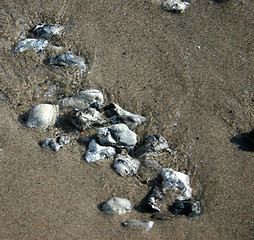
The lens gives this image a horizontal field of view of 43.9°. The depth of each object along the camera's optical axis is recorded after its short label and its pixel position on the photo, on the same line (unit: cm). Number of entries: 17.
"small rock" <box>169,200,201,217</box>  306
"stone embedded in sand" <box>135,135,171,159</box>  346
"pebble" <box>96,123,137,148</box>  340
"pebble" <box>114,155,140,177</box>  327
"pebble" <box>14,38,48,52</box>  416
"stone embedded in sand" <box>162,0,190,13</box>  474
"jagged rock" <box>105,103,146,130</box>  362
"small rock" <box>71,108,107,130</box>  350
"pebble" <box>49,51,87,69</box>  405
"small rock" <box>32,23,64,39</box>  436
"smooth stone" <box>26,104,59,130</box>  350
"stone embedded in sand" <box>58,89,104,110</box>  370
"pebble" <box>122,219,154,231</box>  296
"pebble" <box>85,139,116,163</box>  334
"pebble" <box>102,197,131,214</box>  301
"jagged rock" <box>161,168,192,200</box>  320
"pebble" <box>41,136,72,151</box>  336
